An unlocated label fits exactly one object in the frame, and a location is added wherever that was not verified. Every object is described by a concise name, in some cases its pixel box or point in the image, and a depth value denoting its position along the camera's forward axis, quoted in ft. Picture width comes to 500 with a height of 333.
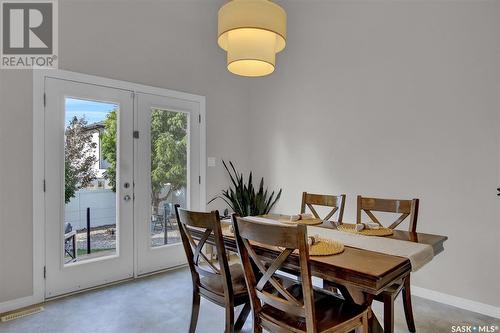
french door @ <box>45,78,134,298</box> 8.92
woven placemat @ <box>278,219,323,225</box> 7.56
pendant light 5.56
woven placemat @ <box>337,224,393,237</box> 6.46
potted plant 12.52
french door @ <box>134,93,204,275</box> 10.72
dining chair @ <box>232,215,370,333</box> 4.30
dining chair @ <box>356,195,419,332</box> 5.97
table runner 5.08
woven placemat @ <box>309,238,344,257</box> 5.07
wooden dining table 4.22
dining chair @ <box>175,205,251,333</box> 5.63
